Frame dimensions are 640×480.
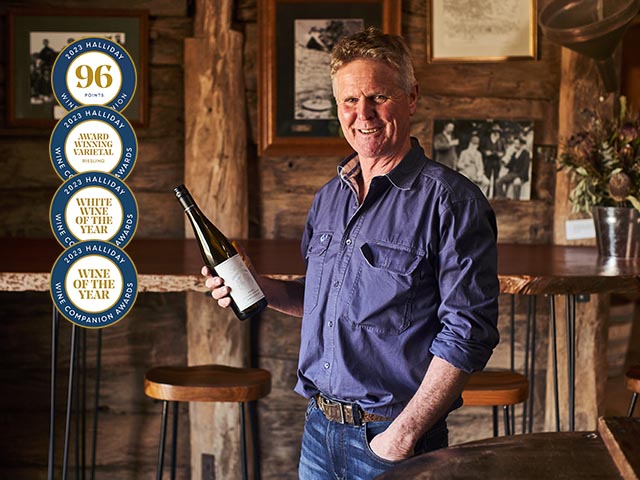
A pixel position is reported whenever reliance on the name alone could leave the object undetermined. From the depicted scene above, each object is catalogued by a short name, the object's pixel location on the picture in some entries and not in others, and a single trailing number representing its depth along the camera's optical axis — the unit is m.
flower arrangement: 2.85
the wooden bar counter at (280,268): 2.46
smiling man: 1.64
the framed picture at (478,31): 3.39
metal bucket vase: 2.85
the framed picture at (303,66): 3.37
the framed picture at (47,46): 3.37
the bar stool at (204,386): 2.66
